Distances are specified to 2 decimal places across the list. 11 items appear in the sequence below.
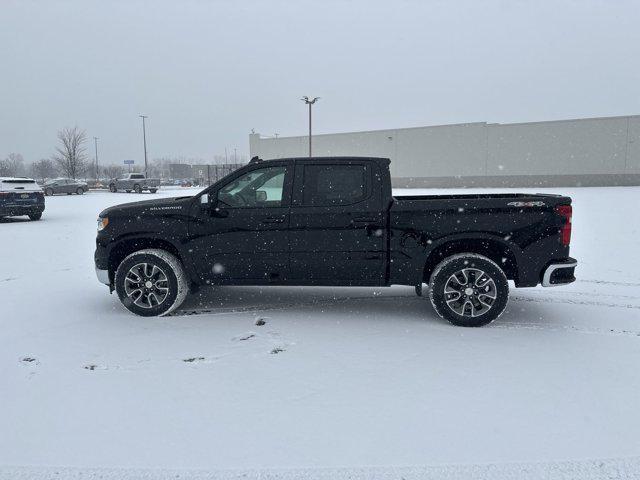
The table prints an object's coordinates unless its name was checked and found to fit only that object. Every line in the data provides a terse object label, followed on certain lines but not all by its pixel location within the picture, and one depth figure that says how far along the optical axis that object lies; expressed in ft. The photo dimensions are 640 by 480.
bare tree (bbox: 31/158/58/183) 319.06
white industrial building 151.64
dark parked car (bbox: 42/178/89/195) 124.88
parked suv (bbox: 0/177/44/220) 50.78
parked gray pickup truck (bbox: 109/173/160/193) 130.72
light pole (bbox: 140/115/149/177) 206.00
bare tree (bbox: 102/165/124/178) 310.57
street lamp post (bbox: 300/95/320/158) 130.82
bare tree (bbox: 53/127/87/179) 202.18
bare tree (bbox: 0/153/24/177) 467.93
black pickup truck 16.43
